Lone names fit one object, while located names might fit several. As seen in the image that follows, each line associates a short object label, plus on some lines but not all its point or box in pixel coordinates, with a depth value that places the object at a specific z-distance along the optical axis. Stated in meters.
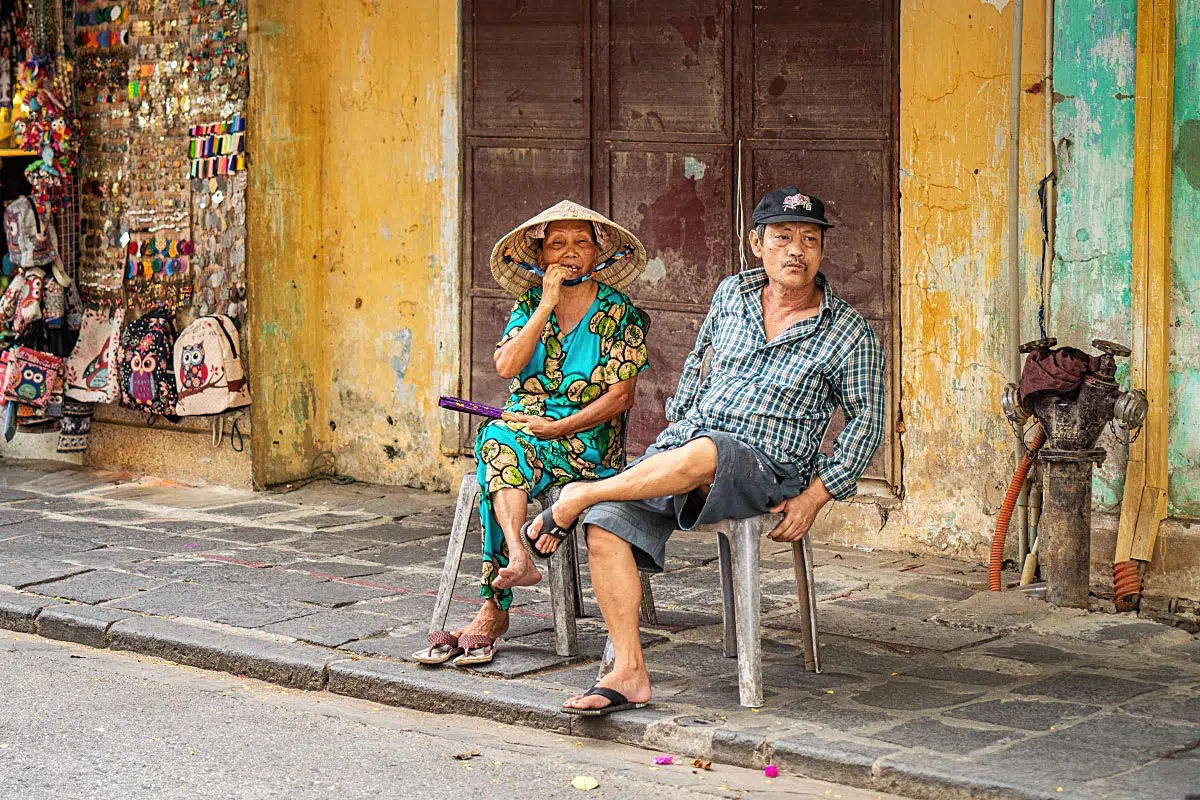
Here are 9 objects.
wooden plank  9.76
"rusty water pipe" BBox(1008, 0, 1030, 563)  10.77
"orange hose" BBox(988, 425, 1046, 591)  10.54
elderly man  8.18
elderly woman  9.00
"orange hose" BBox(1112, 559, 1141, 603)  9.99
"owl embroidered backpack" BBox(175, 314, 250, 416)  14.08
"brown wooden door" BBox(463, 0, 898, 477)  11.70
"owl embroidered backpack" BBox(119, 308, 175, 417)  14.44
